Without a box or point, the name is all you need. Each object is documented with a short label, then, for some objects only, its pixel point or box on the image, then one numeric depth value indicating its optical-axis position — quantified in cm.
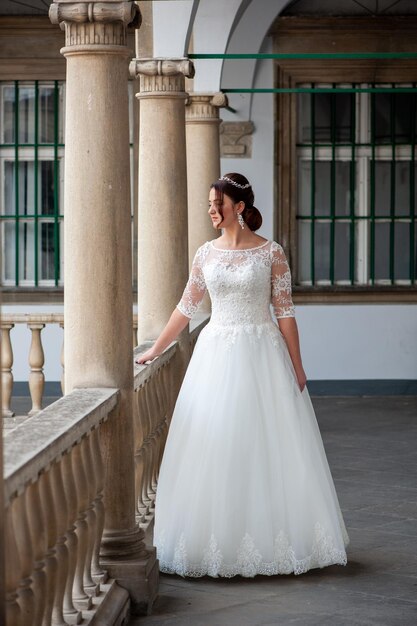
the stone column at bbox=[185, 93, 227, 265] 1001
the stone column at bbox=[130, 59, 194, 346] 714
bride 513
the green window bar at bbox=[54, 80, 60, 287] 1302
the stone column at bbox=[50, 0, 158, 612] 463
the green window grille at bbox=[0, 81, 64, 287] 1303
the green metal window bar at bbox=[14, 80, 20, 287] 1290
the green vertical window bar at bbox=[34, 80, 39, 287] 1297
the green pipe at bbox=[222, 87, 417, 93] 912
